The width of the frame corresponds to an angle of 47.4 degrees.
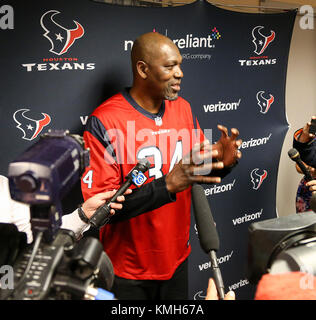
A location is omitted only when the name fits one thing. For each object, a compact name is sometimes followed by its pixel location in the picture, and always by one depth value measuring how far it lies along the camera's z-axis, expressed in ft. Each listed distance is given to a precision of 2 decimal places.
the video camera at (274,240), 2.01
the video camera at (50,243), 1.94
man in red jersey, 5.06
